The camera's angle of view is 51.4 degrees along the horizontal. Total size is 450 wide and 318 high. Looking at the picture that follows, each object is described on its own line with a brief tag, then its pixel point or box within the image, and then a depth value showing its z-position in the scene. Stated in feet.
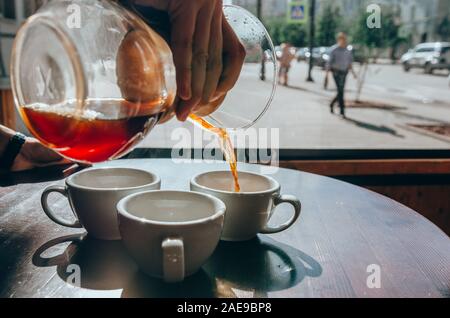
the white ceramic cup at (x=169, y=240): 2.05
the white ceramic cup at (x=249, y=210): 2.59
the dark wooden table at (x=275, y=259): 2.13
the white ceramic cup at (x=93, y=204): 2.51
